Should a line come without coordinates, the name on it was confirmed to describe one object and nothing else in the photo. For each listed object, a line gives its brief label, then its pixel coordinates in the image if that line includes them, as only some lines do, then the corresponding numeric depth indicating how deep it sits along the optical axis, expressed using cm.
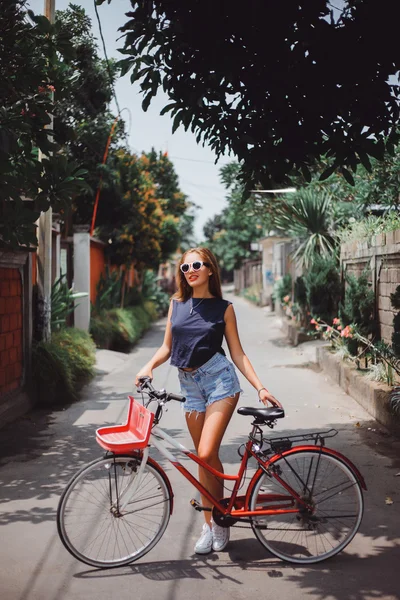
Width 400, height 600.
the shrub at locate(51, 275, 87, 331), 1094
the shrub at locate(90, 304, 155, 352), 1530
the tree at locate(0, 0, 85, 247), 625
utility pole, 999
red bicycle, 392
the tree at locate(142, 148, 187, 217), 2469
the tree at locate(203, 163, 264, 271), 5350
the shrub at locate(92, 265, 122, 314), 1675
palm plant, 1689
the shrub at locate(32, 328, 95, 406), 951
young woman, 418
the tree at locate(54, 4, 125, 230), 1375
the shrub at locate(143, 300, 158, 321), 2405
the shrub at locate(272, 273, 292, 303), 2362
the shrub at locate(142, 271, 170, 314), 2567
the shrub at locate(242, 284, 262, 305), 3880
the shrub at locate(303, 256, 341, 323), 1568
